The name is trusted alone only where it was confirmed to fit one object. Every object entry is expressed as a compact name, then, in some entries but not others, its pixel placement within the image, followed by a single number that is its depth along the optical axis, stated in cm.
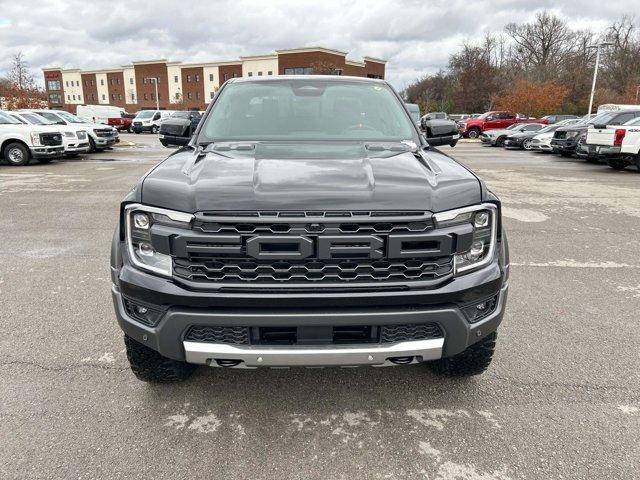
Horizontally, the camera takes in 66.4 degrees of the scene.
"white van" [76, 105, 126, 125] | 3372
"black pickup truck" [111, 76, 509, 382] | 222
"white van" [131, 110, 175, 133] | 3659
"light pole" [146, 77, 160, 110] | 8652
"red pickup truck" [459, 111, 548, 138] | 3203
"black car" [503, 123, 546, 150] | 2387
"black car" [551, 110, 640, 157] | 1802
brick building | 7394
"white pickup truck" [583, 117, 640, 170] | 1327
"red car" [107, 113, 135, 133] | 3616
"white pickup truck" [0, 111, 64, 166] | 1451
